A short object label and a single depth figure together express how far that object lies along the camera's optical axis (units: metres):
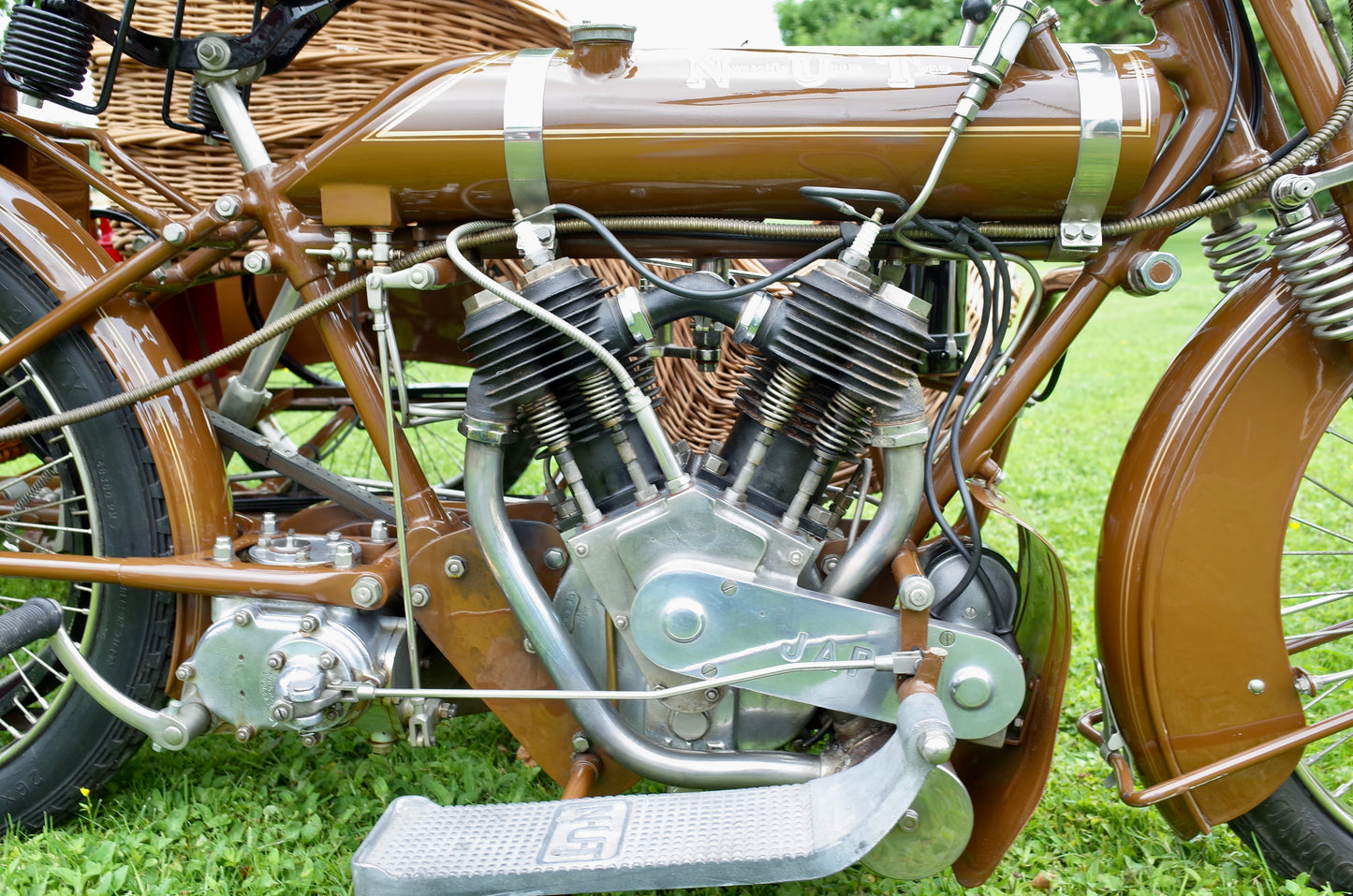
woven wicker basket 1.89
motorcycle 1.38
